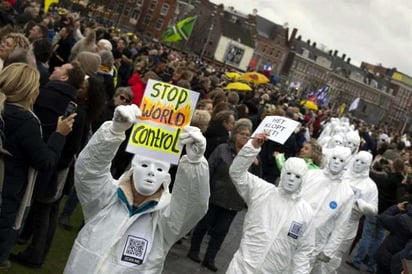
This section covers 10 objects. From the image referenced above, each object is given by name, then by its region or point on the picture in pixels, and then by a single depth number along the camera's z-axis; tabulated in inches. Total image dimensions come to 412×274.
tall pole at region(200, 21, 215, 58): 3759.8
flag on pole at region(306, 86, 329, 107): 1381.6
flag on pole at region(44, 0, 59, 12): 623.9
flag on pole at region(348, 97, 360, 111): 1189.1
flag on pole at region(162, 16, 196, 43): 789.2
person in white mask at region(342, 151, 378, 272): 339.0
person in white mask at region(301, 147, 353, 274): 305.3
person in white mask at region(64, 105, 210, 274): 156.7
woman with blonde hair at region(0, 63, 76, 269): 184.5
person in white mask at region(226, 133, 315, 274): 236.2
